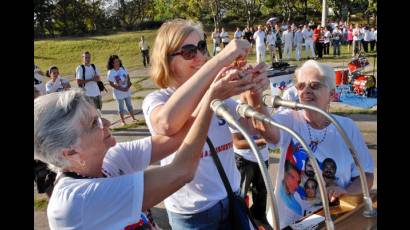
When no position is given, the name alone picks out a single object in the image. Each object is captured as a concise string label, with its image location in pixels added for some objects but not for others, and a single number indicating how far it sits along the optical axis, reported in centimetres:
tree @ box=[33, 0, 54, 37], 3841
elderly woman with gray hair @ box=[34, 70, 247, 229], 142
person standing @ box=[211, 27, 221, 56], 2424
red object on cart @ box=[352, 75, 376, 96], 1094
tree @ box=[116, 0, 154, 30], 4242
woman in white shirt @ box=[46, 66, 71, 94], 888
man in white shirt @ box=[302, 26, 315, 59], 2197
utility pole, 2763
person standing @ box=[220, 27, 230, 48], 2599
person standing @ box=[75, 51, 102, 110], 912
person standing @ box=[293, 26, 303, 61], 2183
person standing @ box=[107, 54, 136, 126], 940
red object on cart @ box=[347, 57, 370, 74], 1230
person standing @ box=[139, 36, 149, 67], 2412
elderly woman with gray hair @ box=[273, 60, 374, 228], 237
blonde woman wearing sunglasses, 198
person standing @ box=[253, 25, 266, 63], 2044
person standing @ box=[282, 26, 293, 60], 2273
